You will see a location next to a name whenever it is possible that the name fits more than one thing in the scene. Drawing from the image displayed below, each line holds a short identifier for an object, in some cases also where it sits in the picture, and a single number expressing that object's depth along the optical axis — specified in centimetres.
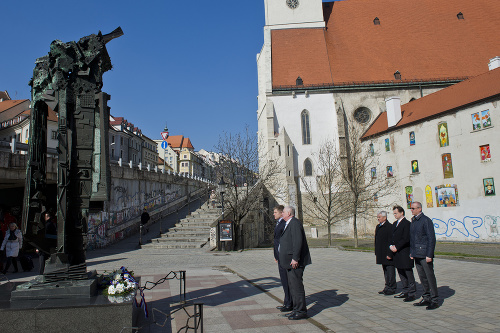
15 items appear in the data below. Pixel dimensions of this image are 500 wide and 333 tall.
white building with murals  2334
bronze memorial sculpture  460
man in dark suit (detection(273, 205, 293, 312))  594
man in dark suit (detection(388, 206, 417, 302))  661
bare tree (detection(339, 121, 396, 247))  2615
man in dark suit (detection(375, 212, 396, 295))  711
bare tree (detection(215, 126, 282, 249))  2070
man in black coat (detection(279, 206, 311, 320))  548
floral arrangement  457
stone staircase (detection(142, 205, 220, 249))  1820
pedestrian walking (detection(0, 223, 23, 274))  1080
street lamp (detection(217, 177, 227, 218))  1854
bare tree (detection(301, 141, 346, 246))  3347
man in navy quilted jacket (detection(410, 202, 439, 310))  602
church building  3694
